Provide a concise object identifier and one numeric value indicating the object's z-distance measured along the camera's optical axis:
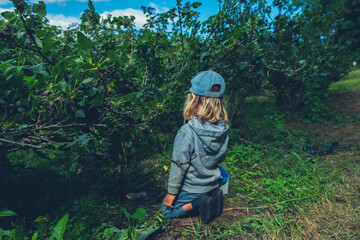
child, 1.95
